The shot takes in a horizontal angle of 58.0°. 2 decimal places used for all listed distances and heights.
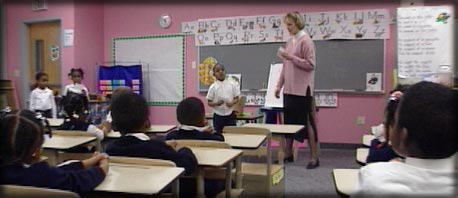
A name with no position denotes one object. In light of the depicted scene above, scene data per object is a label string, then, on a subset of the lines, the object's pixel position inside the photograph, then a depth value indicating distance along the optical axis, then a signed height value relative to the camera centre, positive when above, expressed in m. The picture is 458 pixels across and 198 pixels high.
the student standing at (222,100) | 4.45 -0.22
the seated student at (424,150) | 0.94 -0.16
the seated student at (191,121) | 2.28 -0.23
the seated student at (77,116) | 2.97 -0.27
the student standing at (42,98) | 5.41 -0.24
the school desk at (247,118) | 4.85 -0.45
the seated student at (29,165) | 1.29 -0.27
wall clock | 6.43 +0.93
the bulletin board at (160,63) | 6.42 +0.27
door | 6.84 +0.50
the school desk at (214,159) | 1.70 -0.34
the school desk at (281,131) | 3.05 -0.38
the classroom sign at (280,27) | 5.20 +0.72
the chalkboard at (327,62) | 5.25 +0.24
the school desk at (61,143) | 2.26 -0.36
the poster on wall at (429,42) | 4.73 +0.44
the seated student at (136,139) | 1.69 -0.26
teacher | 3.86 +0.01
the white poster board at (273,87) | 5.26 -0.10
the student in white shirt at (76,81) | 5.70 -0.02
